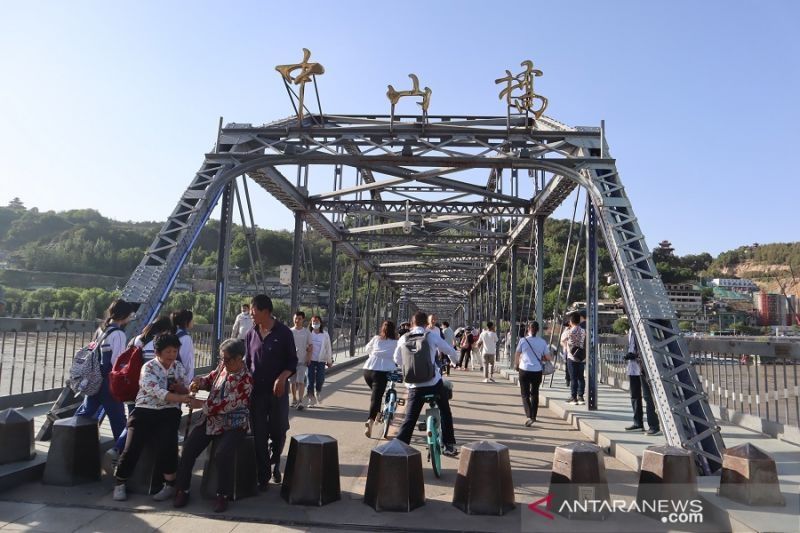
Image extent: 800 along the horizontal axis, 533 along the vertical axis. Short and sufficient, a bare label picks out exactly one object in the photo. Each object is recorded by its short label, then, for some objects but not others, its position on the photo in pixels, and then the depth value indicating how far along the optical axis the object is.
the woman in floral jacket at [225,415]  4.86
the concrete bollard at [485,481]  4.76
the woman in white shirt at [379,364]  7.97
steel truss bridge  7.09
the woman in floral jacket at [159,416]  4.88
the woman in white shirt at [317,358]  10.93
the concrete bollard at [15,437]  5.33
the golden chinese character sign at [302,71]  10.57
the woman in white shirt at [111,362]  5.96
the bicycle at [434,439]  5.95
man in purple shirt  5.30
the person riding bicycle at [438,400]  6.32
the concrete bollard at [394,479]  4.77
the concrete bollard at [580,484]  4.69
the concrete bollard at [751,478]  4.72
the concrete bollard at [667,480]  4.77
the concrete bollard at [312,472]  4.88
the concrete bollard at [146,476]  5.11
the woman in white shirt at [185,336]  6.11
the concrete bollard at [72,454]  5.25
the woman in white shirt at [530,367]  9.15
